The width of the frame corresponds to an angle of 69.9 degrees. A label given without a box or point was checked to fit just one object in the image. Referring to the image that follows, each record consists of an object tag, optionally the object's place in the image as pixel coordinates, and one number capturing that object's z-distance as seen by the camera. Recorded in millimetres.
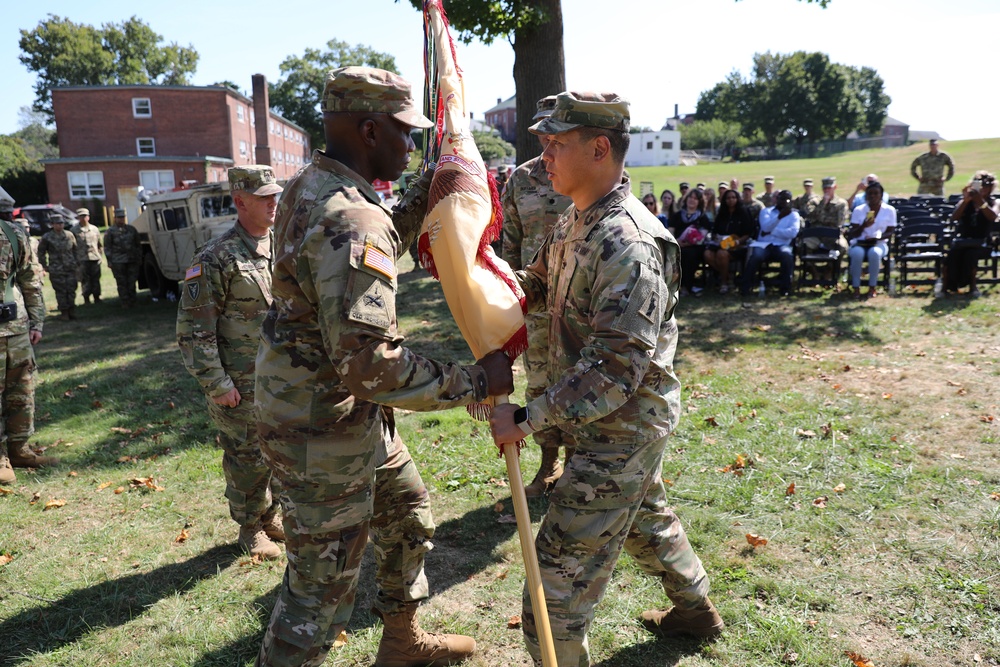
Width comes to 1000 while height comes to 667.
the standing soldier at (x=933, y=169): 17688
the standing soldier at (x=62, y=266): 13930
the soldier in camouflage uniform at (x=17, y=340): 5848
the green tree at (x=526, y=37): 11000
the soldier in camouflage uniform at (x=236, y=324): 4191
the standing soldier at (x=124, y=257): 14891
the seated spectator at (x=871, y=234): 11494
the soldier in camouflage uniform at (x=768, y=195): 15031
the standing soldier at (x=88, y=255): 15086
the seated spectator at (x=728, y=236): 12484
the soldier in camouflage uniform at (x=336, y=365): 2404
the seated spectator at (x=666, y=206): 13945
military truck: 14461
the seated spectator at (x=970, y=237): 10914
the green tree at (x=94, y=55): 59250
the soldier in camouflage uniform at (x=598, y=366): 2527
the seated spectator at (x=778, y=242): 12016
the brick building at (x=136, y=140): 43469
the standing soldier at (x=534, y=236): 4871
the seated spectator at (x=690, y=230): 12781
